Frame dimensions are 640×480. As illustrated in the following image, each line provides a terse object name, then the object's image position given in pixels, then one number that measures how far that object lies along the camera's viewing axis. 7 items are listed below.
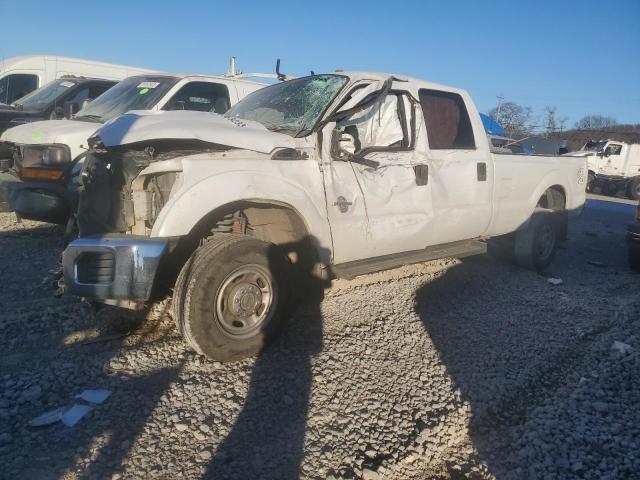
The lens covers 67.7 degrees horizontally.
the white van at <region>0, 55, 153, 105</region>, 11.06
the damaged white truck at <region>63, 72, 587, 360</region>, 3.08
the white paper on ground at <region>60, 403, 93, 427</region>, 2.60
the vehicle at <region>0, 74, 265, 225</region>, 5.10
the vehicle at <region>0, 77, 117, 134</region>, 8.08
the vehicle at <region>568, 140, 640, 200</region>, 19.66
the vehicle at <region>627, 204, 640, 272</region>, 6.17
